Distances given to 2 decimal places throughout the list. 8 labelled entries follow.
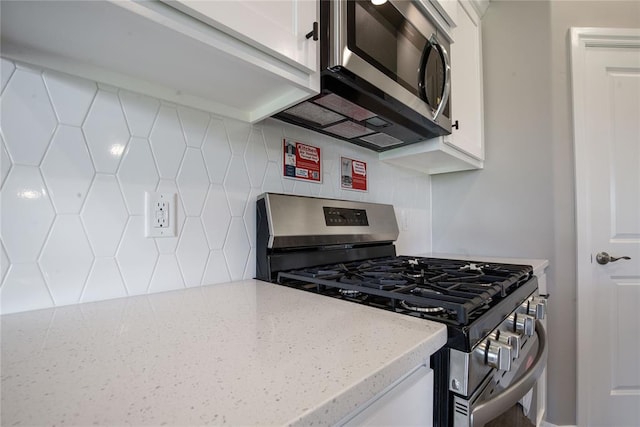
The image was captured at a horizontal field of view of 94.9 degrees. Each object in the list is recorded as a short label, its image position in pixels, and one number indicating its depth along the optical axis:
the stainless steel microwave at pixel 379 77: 0.75
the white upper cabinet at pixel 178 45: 0.48
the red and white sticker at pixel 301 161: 1.06
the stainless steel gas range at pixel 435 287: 0.51
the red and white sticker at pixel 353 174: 1.29
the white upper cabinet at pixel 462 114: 1.33
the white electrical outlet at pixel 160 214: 0.73
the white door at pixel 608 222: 1.45
